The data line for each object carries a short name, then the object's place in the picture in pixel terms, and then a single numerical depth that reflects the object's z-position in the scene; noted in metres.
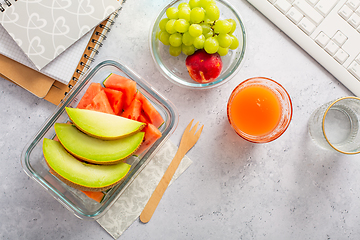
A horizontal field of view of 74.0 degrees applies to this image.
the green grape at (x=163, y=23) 0.80
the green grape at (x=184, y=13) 0.74
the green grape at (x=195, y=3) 0.77
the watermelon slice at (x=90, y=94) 0.79
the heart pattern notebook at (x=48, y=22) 0.82
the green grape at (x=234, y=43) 0.80
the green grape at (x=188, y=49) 0.79
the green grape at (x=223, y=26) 0.72
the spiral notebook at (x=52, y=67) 0.86
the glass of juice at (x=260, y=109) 0.85
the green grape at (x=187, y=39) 0.75
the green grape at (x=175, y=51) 0.81
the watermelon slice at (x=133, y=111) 0.76
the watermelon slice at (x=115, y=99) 0.78
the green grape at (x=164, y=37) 0.80
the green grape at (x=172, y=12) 0.77
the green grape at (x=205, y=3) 0.74
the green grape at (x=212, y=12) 0.72
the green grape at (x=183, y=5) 0.77
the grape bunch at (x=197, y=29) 0.72
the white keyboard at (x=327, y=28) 0.81
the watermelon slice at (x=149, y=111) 0.80
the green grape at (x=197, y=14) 0.71
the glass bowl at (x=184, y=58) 0.85
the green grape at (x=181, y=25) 0.72
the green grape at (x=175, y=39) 0.77
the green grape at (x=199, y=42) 0.74
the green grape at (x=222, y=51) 0.79
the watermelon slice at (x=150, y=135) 0.75
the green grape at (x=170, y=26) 0.75
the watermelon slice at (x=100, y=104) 0.75
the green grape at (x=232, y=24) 0.77
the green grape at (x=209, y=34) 0.76
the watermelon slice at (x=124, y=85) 0.79
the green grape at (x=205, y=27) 0.76
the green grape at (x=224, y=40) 0.74
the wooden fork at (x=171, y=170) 0.90
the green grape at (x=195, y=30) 0.70
